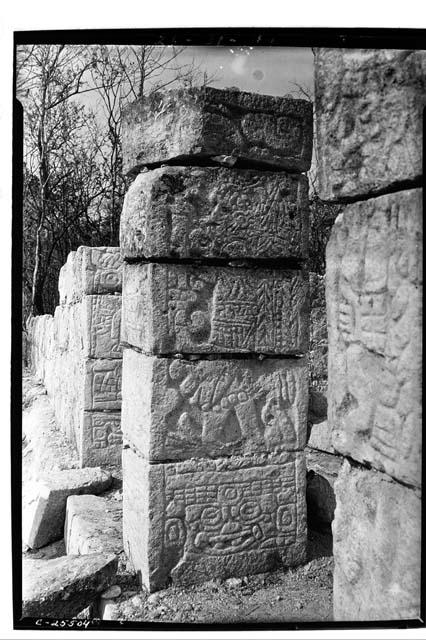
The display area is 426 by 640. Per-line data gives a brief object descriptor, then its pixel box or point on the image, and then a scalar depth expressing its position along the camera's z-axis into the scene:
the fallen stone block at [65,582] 3.10
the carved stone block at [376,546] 2.04
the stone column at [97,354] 6.12
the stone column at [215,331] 3.66
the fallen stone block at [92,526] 4.23
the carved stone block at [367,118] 1.96
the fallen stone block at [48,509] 4.97
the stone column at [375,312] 1.96
